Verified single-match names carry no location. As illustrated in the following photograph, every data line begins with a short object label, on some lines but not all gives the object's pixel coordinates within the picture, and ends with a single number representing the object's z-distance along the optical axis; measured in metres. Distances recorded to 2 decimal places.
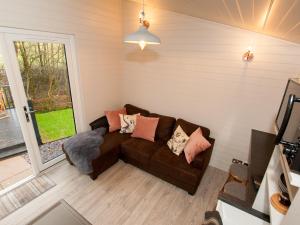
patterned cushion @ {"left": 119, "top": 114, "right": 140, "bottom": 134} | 3.34
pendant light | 1.77
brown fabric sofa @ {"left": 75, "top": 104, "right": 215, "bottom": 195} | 2.46
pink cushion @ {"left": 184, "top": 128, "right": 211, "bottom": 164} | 2.55
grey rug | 2.20
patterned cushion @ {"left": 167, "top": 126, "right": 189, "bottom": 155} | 2.76
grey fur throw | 2.56
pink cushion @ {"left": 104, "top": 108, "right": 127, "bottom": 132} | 3.38
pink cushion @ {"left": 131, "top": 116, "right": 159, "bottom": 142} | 3.17
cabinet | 0.81
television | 0.81
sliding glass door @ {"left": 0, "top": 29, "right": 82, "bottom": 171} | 2.27
